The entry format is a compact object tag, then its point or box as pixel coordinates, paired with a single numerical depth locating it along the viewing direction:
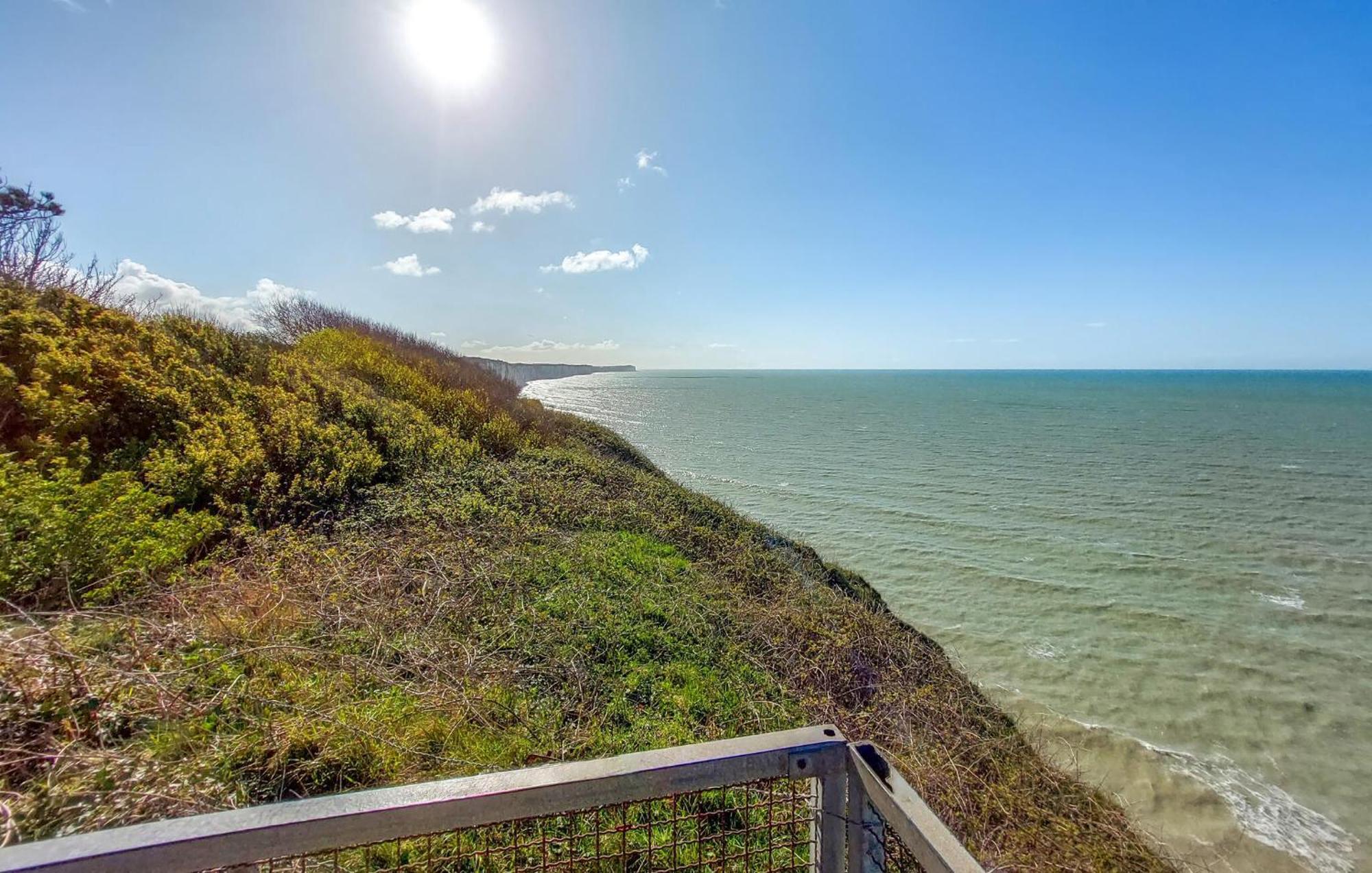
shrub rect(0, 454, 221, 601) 3.44
